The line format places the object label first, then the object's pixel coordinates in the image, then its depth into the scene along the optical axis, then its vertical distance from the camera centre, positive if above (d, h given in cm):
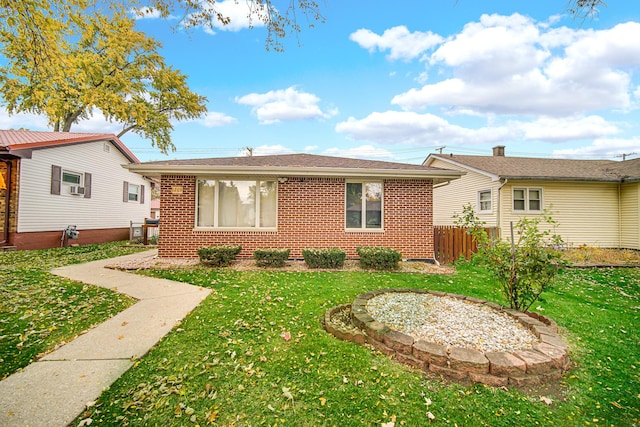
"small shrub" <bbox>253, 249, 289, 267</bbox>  748 -98
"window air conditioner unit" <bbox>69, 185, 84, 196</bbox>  1164 +121
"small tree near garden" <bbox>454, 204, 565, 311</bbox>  346 -50
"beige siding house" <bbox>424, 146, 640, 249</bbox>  1123 +98
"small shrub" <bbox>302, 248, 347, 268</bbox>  744 -98
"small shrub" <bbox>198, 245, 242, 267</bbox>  736 -92
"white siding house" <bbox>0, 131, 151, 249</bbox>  956 +130
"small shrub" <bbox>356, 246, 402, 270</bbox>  732 -97
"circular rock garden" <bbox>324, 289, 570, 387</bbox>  259 -129
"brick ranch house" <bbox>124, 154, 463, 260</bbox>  840 +36
